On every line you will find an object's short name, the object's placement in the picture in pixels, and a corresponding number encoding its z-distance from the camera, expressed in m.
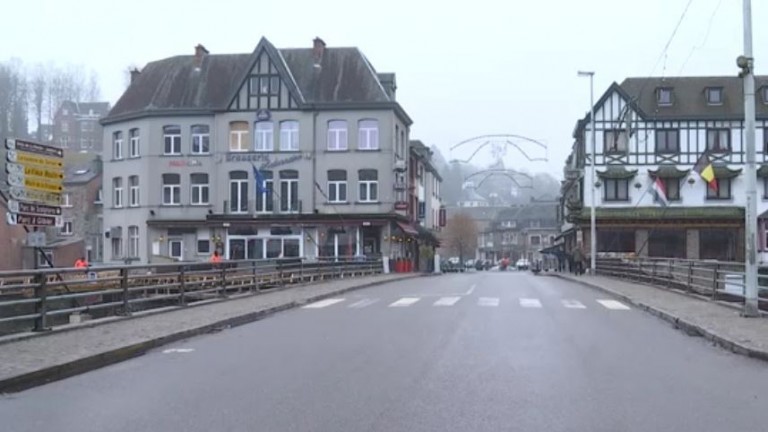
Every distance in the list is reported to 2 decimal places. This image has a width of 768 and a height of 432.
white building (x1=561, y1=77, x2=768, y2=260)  51.94
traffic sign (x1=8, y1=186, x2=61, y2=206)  12.66
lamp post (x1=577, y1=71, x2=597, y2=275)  42.54
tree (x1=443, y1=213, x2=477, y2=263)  95.12
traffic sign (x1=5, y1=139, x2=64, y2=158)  12.62
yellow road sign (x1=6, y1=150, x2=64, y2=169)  12.57
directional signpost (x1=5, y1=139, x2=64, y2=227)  12.62
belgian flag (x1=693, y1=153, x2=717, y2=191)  28.28
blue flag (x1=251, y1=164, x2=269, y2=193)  45.97
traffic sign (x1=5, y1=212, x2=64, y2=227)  12.69
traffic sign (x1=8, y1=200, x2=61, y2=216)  12.61
